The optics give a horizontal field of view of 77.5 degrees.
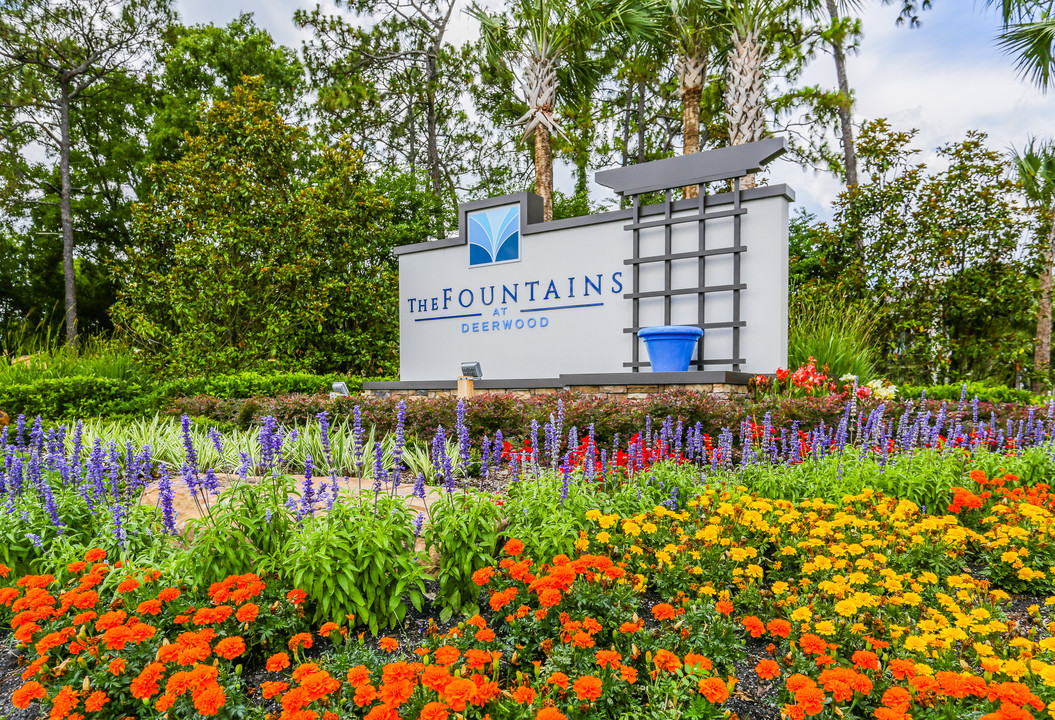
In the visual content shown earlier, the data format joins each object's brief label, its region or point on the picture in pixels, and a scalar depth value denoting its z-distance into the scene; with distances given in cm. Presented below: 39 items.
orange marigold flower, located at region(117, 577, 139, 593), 226
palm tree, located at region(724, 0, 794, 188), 1193
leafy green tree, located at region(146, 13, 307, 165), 1870
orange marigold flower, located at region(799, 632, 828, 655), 192
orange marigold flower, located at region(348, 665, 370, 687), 174
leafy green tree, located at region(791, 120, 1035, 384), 1287
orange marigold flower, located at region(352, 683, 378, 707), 167
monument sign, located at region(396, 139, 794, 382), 798
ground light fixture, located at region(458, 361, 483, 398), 856
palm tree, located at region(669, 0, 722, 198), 1212
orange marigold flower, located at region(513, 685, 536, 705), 180
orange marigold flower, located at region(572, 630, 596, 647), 196
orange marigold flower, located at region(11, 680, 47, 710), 184
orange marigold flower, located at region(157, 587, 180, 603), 227
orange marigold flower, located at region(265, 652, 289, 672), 184
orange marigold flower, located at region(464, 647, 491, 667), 181
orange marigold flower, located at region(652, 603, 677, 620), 213
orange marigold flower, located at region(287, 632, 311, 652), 212
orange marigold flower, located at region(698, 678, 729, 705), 168
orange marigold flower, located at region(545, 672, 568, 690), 178
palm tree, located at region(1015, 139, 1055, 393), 1328
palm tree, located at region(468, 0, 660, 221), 1177
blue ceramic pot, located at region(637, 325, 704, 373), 783
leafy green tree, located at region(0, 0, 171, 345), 1783
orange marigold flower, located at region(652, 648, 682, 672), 186
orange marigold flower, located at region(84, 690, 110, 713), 179
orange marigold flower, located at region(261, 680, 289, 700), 177
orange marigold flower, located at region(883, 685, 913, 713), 165
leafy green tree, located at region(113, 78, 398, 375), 1195
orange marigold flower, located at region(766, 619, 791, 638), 203
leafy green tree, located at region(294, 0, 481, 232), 1912
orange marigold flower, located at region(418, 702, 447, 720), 154
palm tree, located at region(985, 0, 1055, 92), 1162
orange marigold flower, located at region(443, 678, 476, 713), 159
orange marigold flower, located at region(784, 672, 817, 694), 168
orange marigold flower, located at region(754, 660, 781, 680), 182
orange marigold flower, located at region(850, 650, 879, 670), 183
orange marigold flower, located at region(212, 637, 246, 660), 191
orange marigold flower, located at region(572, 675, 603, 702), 170
